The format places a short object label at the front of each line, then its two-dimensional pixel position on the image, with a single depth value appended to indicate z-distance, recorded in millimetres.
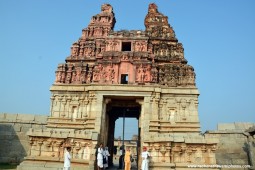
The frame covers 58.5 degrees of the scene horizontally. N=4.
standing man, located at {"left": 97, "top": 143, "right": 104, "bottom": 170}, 12344
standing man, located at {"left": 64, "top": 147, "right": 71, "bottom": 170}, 10741
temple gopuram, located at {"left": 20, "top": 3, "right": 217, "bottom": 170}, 13652
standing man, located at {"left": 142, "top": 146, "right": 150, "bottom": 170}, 11734
